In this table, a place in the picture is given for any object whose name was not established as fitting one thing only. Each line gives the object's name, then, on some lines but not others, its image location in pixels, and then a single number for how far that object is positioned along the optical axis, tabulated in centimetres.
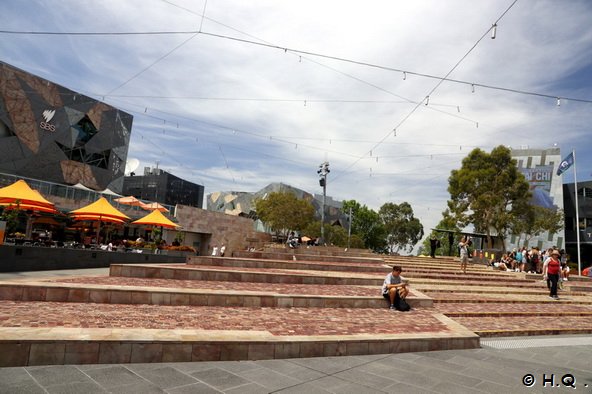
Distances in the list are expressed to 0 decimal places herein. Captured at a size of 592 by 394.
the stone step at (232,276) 1054
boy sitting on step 894
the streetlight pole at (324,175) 2924
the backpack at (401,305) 885
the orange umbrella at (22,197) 1361
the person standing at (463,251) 1742
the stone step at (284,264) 1437
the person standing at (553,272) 1285
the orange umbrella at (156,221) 2003
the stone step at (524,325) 795
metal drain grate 685
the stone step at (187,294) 699
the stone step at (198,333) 425
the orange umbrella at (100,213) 1640
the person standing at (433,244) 2514
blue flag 2686
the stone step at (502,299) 1073
